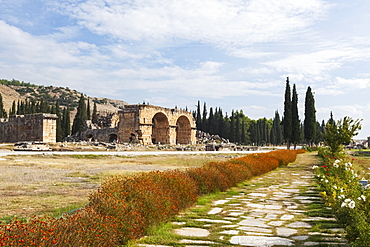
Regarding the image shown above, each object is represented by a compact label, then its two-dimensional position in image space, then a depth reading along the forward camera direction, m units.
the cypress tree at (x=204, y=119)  69.75
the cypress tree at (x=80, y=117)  51.50
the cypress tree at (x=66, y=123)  51.34
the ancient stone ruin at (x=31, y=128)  31.81
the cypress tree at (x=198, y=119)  70.06
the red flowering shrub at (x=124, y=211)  3.06
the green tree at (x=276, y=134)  70.61
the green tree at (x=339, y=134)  17.03
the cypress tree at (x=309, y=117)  40.16
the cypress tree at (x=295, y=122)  37.12
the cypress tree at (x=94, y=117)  58.79
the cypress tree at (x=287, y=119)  37.28
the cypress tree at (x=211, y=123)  68.38
